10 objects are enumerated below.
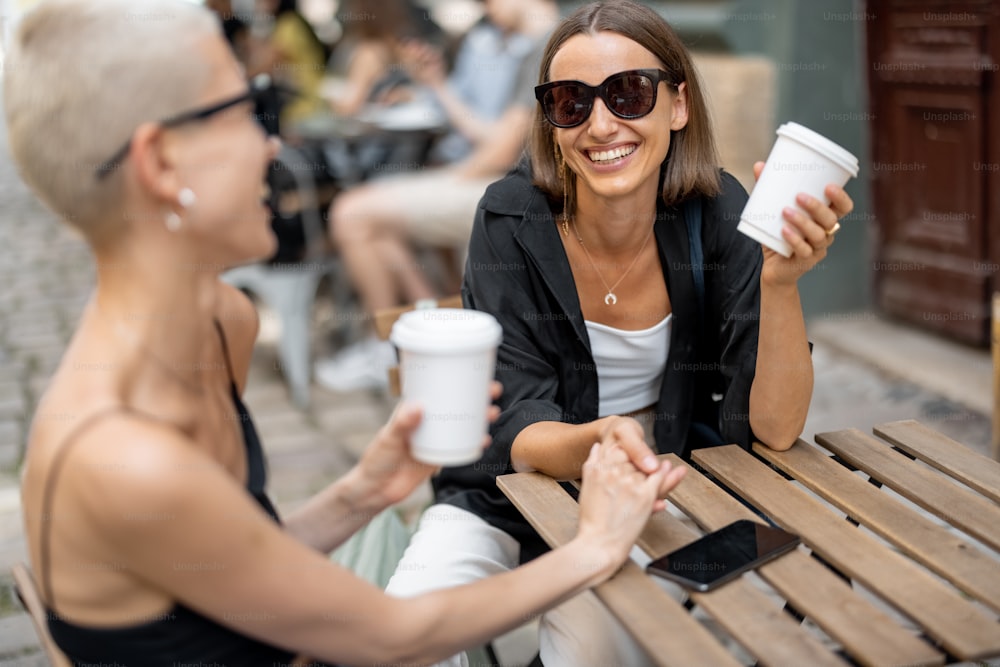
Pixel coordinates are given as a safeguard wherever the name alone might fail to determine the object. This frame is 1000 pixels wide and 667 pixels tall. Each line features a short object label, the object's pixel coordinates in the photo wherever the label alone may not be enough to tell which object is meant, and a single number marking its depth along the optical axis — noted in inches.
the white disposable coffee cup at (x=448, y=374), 53.7
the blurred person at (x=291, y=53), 263.0
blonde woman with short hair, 49.8
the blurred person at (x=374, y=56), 258.1
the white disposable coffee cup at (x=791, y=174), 68.8
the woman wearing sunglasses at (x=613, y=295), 82.9
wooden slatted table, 56.1
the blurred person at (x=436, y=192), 191.8
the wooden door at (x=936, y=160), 166.2
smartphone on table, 62.6
